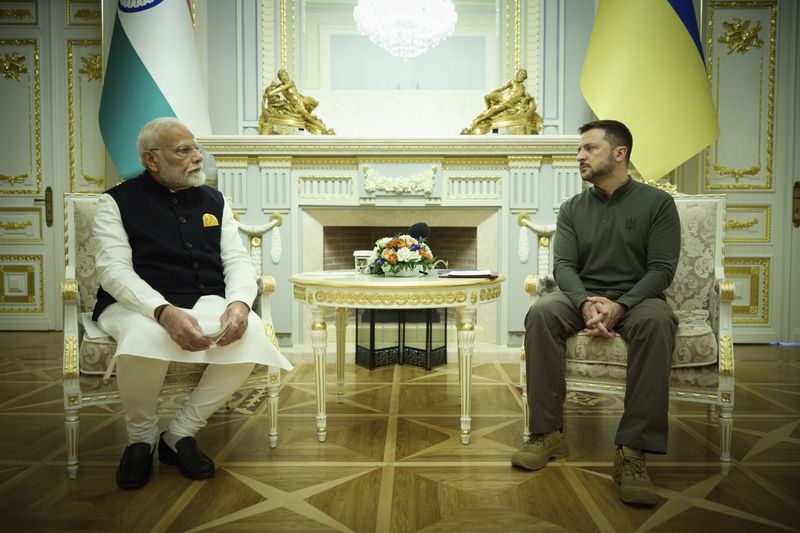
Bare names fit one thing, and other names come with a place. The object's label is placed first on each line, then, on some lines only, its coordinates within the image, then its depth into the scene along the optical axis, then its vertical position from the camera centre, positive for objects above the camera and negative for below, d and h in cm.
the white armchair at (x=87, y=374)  185 -43
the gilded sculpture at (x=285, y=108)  381 +105
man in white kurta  175 -14
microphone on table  267 +12
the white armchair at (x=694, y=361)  186 -37
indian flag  368 +125
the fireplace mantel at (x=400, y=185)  374 +50
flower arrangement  234 -1
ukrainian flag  345 +108
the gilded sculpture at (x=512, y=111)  382 +103
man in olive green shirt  172 -16
